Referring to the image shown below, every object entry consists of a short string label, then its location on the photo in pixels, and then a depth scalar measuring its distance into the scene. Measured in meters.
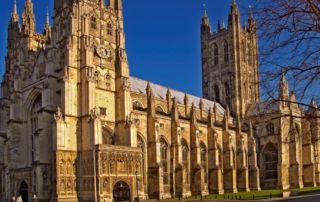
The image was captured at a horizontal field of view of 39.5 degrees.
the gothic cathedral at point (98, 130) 52.97
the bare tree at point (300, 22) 9.85
